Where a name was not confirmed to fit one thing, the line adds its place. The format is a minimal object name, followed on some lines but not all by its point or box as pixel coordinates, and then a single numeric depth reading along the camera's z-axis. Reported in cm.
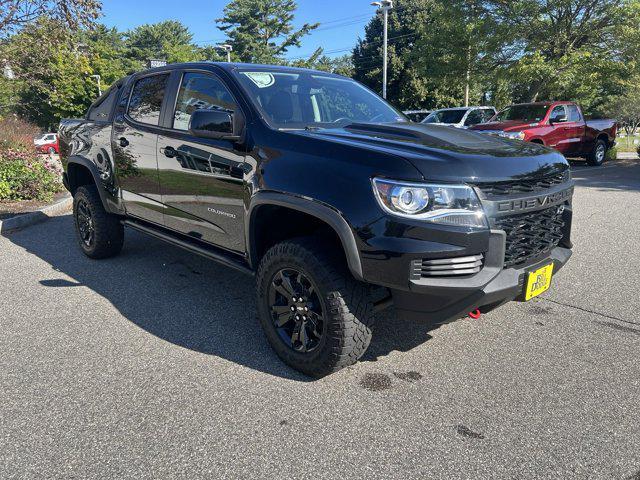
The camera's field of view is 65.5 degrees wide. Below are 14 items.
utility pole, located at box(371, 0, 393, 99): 2061
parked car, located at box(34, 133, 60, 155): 2918
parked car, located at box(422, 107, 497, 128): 1505
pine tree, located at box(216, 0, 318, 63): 4275
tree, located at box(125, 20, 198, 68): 5794
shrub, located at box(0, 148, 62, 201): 840
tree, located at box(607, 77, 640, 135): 4327
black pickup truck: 241
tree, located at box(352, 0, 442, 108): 3228
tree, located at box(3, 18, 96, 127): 859
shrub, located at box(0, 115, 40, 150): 1111
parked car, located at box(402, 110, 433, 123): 1822
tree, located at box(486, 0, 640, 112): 1562
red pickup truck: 1198
